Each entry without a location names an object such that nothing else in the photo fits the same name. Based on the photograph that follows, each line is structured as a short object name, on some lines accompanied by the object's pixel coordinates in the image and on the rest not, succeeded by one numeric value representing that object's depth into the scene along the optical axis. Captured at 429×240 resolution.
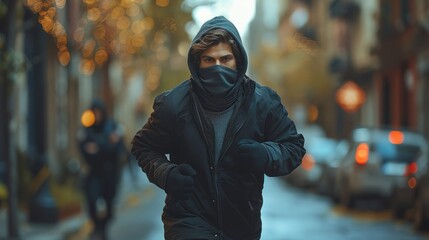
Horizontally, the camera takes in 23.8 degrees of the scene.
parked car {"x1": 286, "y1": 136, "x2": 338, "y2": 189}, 28.78
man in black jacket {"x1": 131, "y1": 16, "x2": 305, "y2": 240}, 4.87
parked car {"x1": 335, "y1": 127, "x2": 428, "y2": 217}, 18.59
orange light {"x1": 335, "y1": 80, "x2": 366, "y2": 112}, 31.39
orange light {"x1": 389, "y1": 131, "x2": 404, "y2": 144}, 18.94
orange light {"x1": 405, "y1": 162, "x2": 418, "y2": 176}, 15.88
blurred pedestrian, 12.60
